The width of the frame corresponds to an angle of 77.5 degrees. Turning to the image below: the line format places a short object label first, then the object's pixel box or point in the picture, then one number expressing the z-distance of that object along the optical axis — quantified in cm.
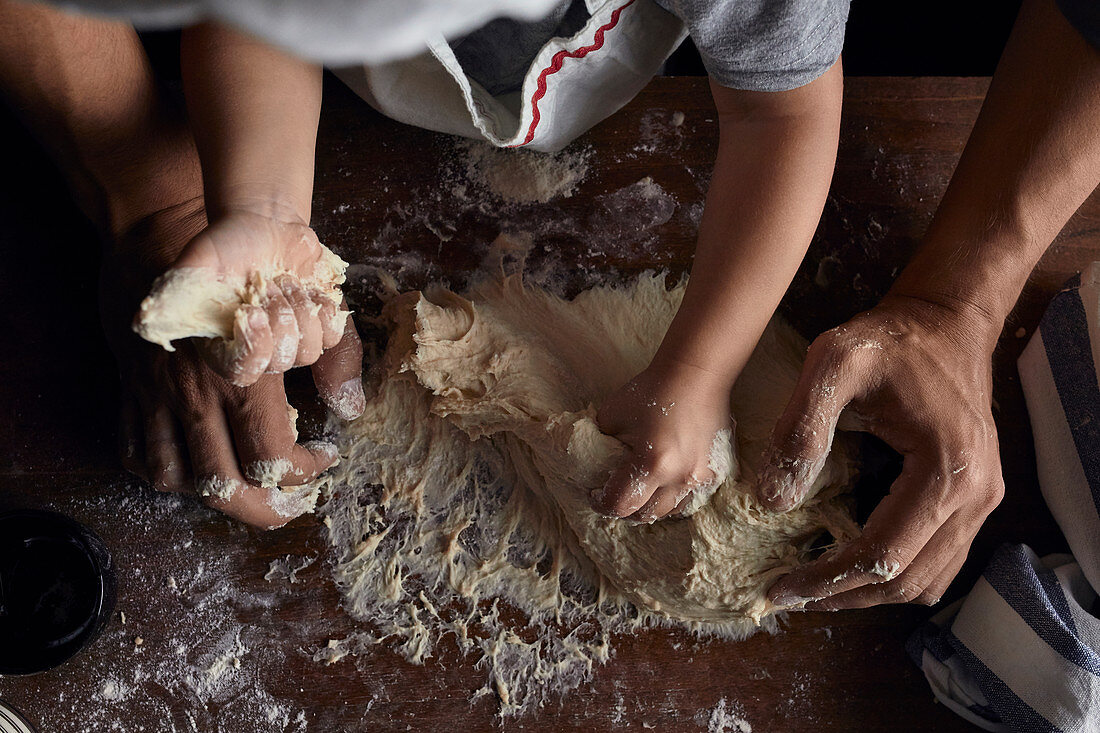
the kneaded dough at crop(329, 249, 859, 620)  95
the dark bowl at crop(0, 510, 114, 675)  96
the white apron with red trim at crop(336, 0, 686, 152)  84
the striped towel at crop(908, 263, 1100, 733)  94
